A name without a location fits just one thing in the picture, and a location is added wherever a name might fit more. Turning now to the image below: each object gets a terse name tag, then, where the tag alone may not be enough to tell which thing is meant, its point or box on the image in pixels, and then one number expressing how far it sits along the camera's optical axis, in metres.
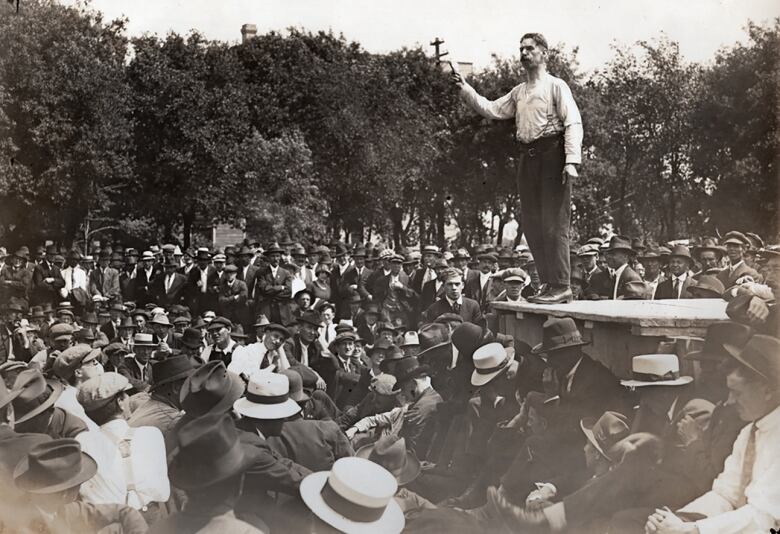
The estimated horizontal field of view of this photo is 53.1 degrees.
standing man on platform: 5.08
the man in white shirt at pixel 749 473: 4.47
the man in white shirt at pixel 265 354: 6.47
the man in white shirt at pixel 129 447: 5.22
